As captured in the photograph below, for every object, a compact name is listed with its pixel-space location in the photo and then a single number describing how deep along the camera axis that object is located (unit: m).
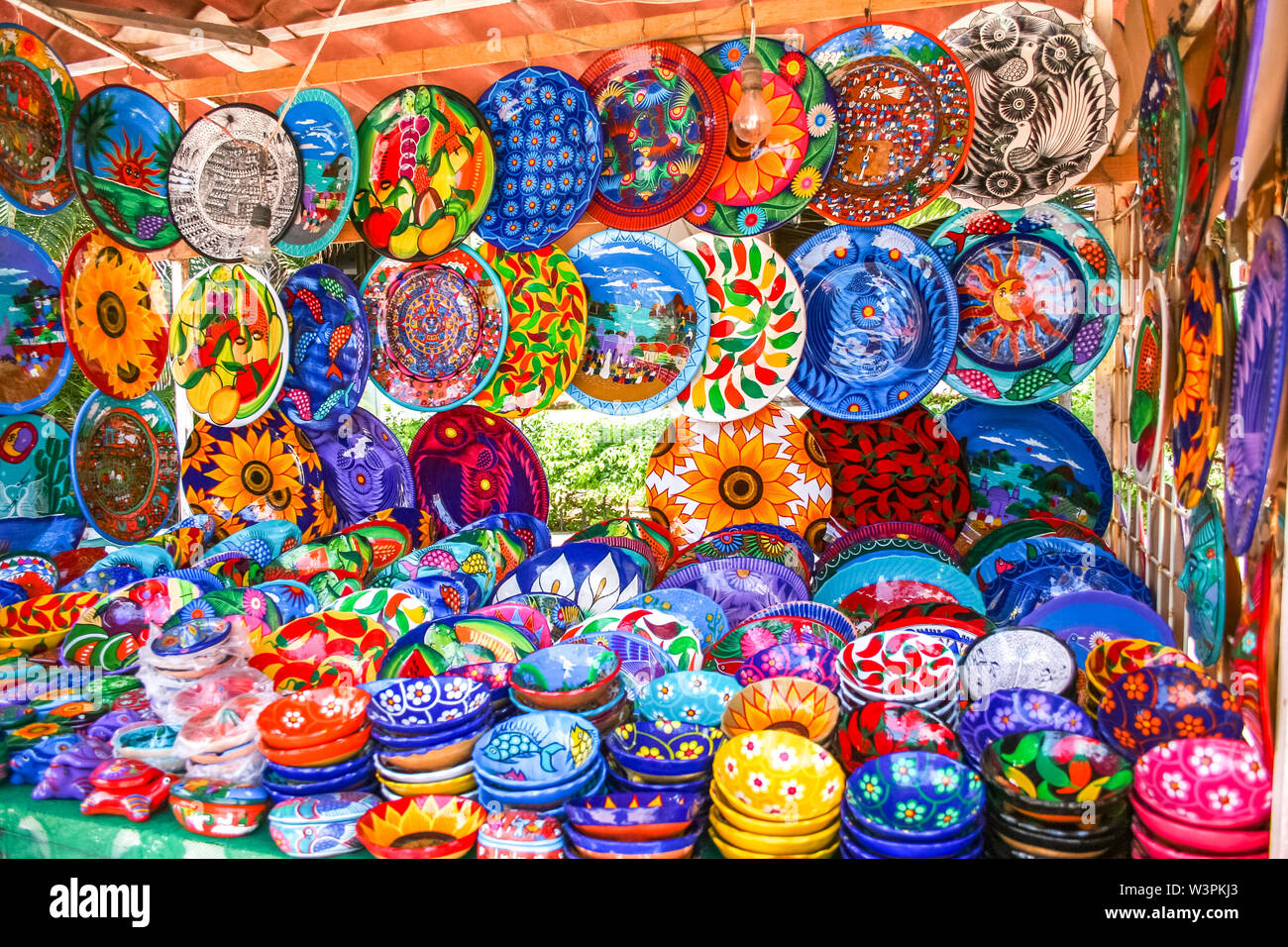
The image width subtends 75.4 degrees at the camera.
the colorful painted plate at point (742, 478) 2.93
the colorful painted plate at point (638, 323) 2.82
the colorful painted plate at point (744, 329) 2.73
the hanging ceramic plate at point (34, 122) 2.61
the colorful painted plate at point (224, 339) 3.08
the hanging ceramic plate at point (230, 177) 2.84
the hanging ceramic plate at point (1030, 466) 2.84
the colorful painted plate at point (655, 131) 2.61
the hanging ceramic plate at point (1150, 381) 1.93
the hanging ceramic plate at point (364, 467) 3.33
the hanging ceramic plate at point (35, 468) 3.02
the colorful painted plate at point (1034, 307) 2.60
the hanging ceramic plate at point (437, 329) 2.96
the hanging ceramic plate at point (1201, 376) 1.52
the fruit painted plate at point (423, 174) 2.76
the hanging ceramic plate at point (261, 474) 3.35
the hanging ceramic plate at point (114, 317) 2.84
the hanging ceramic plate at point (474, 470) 3.27
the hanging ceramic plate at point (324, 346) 3.09
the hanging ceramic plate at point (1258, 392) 1.21
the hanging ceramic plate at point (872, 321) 2.65
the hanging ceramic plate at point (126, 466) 3.08
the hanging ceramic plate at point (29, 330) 2.79
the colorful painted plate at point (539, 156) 2.68
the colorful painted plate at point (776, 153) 2.54
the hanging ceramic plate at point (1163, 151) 1.65
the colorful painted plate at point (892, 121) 2.49
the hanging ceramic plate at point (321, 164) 2.85
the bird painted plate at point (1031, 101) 2.41
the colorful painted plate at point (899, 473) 2.94
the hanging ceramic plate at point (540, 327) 2.94
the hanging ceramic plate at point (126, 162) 2.85
